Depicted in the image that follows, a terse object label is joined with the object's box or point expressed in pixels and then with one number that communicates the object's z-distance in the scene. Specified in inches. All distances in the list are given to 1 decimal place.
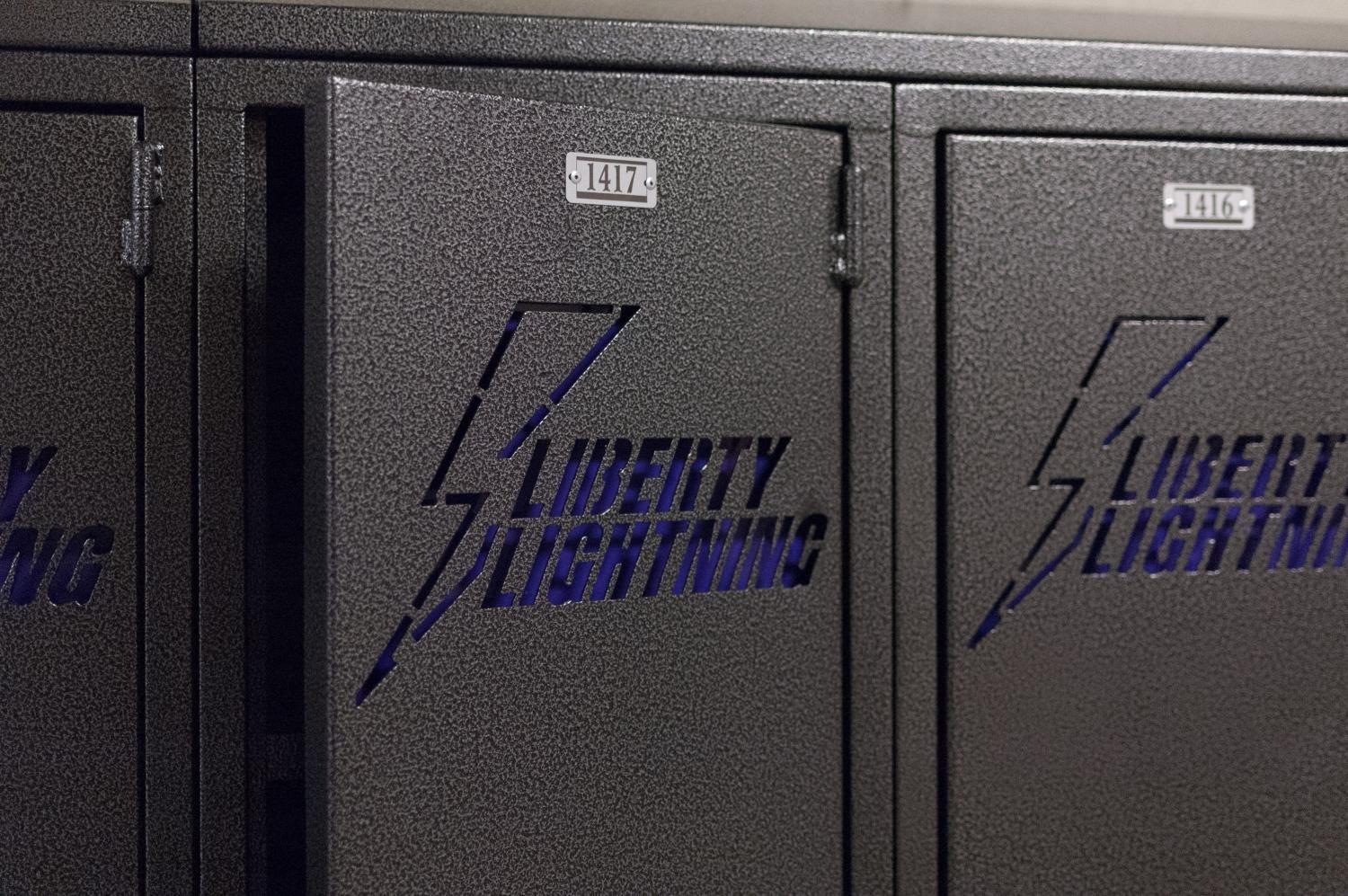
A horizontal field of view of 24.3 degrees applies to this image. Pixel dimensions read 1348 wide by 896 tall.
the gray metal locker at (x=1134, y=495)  78.7
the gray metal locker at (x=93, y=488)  75.3
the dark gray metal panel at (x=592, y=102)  76.0
